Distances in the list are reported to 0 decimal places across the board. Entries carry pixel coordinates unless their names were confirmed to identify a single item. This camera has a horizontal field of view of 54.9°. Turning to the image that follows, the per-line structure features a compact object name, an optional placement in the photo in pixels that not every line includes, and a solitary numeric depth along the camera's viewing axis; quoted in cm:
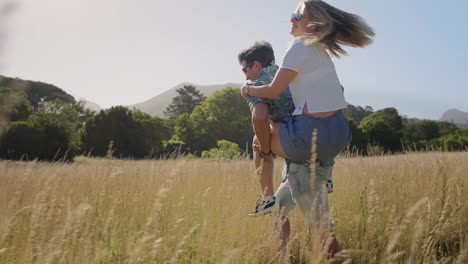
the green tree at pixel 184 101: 6172
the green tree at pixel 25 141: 2509
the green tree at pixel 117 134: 3569
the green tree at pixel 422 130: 5237
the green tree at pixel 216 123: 4209
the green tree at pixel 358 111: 7416
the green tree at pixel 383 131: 4506
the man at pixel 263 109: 265
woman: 250
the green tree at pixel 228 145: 2483
